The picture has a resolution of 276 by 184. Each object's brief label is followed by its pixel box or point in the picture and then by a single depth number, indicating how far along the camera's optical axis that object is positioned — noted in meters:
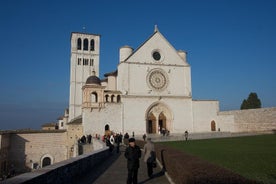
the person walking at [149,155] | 10.41
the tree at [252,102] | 62.94
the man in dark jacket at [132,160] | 8.55
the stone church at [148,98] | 37.47
